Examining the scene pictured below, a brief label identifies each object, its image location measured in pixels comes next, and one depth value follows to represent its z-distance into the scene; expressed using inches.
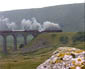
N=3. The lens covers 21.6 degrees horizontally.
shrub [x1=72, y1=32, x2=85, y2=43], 5083.7
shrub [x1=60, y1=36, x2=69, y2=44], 5061.5
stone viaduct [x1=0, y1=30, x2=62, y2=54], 5463.6
